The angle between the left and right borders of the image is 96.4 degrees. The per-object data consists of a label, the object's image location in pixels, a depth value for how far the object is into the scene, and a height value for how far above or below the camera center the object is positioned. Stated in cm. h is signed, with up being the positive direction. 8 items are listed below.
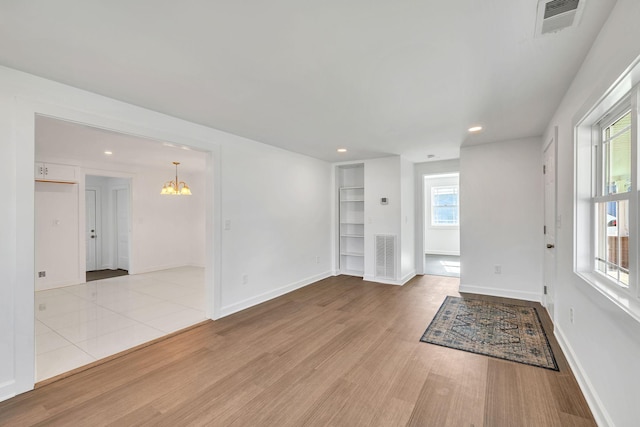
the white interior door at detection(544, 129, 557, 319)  312 -9
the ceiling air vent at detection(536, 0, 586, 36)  144 +105
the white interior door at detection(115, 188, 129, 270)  678 -35
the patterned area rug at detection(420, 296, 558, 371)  264 -129
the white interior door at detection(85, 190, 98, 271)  691 -45
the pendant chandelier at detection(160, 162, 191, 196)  593 +48
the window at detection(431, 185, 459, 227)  880 +21
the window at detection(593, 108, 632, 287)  170 +10
